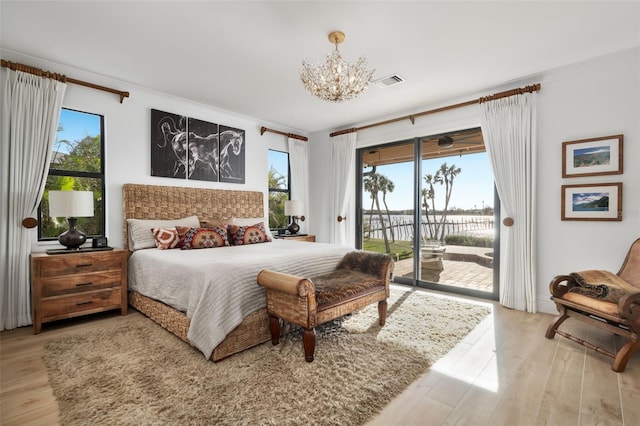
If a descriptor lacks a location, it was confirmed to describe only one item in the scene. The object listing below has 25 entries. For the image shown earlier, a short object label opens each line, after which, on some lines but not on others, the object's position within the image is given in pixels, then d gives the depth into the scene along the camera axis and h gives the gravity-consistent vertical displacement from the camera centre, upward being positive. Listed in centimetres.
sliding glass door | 395 -2
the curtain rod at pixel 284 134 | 503 +139
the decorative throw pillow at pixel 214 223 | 400 -18
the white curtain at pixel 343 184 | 518 +46
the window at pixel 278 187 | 536 +43
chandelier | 249 +113
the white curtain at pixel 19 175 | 281 +34
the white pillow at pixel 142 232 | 340 -26
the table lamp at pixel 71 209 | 279 +0
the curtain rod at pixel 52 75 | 282 +138
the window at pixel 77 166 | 317 +48
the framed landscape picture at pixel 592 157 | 289 +55
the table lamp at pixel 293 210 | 505 +0
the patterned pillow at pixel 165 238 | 334 -33
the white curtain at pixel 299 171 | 551 +74
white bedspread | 216 -57
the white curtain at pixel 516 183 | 332 +31
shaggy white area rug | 162 -112
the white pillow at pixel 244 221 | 435 -17
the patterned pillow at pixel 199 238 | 338 -33
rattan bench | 211 -68
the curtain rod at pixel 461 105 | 334 +139
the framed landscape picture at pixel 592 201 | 289 +9
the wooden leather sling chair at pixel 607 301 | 205 -73
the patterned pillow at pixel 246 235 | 388 -34
